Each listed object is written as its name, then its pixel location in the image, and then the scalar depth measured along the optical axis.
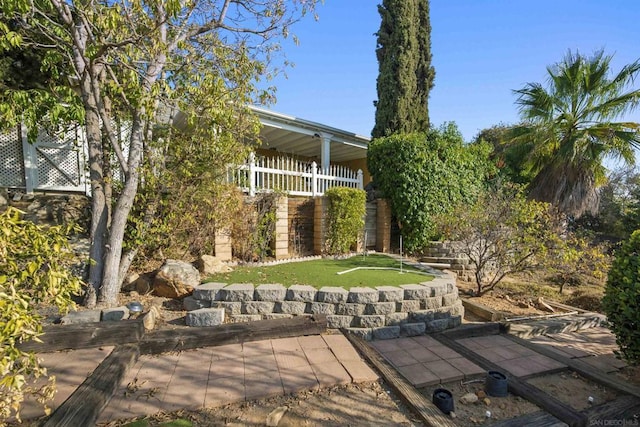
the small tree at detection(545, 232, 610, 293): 4.57
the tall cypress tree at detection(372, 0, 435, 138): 9.16
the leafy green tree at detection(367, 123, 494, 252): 7.39
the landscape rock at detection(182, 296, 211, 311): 4.00
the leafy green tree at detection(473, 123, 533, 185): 8.32
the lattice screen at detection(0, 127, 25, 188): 5.78
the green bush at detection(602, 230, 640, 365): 2.72
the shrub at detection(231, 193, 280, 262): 5.84
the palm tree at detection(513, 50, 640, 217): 6.97
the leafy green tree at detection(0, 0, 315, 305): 3.49
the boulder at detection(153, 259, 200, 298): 4.24
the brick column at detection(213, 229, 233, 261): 5.59
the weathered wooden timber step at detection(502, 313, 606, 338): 4.21
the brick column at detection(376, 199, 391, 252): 7.83
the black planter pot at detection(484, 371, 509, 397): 2.66
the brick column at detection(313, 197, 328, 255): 6.87
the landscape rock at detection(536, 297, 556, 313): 5.20
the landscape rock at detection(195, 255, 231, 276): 4.86
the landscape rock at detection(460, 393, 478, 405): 2.57
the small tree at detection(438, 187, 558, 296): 5.05
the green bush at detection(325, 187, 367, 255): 6.74
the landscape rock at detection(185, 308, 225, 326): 3.62
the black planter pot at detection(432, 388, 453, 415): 2.40
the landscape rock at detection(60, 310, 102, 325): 3.37
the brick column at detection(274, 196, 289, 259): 6.33
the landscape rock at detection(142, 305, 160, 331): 3.42
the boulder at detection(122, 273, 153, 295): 4.46
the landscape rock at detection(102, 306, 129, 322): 3.51
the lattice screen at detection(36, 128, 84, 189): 5.96
